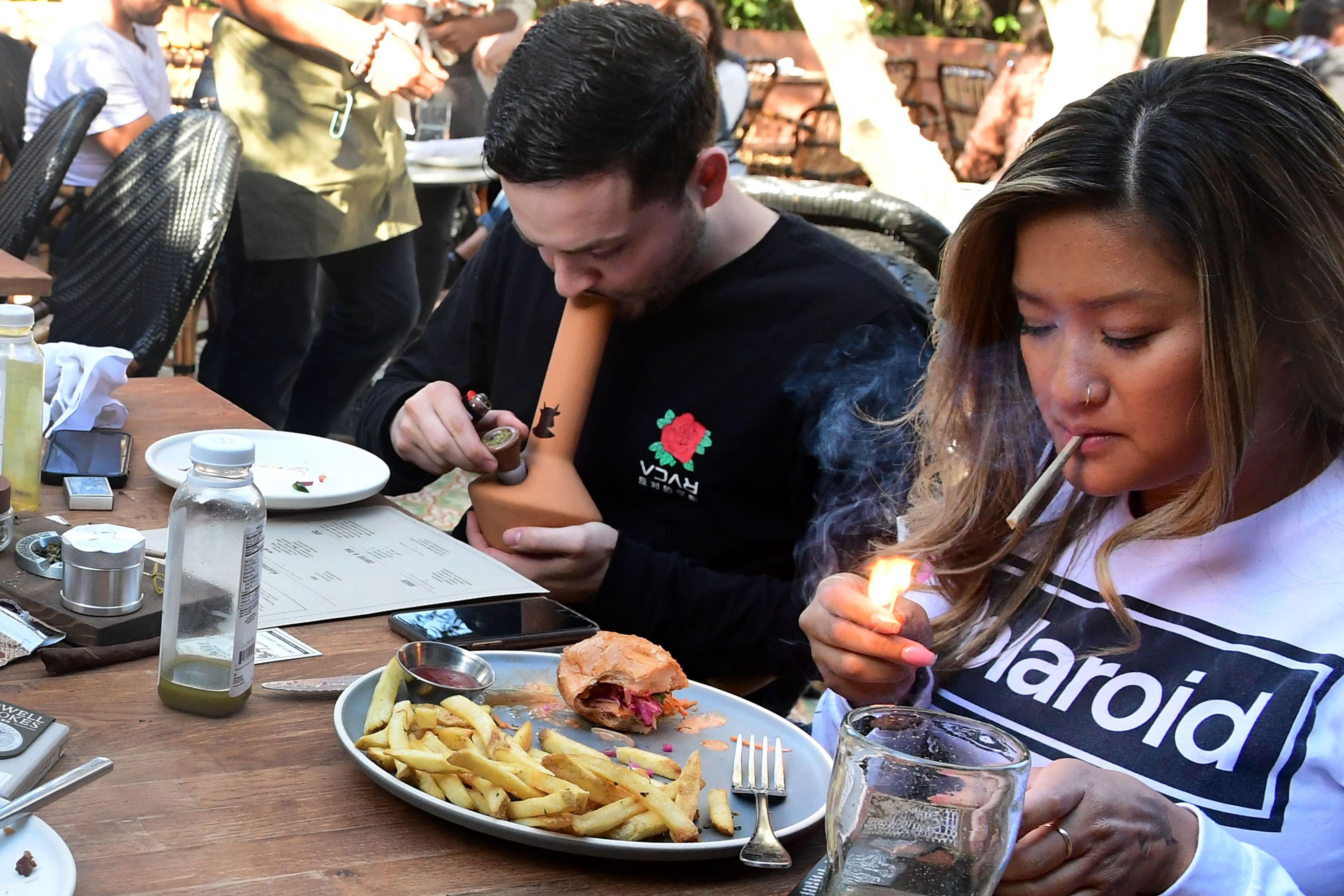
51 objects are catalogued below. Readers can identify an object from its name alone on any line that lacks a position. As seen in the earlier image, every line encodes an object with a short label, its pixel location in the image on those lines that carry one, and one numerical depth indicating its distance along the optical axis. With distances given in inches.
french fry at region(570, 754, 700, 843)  43.8
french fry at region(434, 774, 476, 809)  44.0
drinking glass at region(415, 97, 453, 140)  227.0
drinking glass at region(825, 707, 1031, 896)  36.5
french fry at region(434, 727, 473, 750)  46.4
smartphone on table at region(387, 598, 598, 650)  60.6
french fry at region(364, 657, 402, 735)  48.5
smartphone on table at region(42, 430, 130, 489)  76.4
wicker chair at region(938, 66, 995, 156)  497.7
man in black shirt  80.6
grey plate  43.0
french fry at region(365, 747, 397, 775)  45.9
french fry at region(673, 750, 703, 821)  45.4
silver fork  43.4
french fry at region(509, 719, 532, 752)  47.8
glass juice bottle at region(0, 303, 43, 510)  69.8
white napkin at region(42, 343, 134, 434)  84.3
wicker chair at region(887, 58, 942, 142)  512.1
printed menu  63.2
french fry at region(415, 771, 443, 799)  44.8
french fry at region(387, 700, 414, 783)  46.0
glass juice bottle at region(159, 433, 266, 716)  48.9
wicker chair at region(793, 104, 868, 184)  475.2
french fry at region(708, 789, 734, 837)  45.4
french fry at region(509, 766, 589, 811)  43.4
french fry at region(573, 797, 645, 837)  42.9
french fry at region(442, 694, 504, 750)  47.2
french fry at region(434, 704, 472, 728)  48.6
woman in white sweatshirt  53.3
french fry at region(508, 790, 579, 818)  42.8
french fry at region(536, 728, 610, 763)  48.1
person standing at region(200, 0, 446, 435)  175.9
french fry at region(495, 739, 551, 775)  45.5
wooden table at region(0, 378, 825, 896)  40.8
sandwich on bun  53.1
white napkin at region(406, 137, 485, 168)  214.4
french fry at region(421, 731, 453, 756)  46.1
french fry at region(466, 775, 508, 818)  43.6
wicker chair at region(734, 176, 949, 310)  112.5
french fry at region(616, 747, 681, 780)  49.3
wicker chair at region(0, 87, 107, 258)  153.6
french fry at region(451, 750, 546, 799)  44.1
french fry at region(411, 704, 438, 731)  48.3
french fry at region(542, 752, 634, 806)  44.4
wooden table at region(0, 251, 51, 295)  122.1
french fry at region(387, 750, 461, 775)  44.5
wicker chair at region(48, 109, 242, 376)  141.4
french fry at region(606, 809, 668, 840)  43.4
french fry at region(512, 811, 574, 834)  43.0
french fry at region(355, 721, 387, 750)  46.7
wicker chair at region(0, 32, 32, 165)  231.5
